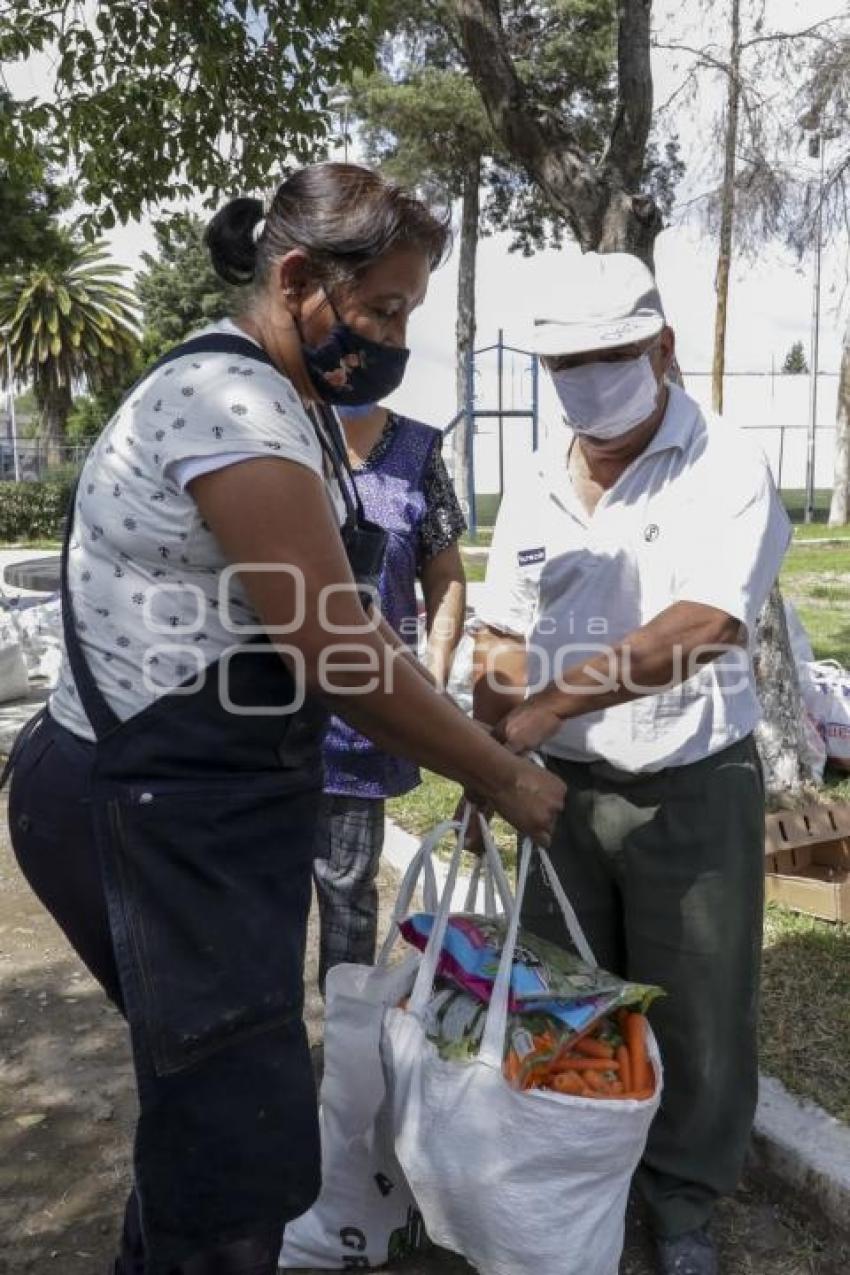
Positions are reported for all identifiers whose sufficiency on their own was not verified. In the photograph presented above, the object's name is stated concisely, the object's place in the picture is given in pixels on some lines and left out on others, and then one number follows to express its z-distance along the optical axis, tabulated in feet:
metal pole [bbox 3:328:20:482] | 99.38
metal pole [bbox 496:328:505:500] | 62.76
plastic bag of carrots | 6.32
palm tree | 131.23
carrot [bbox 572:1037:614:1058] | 6.63
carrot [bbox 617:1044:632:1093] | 6.48
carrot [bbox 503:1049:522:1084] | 6.27
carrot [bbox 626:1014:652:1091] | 6.49
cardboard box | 12.47
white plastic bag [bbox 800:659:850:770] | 17.17
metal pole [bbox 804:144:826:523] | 83.71
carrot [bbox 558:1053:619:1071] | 6.52
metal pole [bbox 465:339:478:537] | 61.00
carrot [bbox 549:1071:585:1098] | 6.31
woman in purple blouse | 9.39
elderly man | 7.11
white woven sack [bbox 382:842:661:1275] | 6.20
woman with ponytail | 5.05
